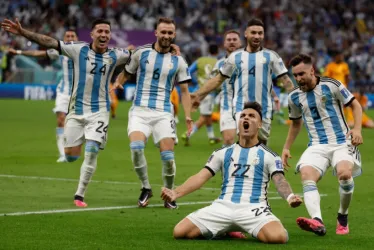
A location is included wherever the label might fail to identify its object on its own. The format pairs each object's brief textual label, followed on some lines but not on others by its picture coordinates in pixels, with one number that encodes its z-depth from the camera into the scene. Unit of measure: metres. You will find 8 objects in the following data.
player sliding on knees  9.51
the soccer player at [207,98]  22.95
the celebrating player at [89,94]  12.70
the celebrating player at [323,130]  10.45
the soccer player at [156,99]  12.61
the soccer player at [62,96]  18.25
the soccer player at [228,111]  16.50
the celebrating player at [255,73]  14.02
